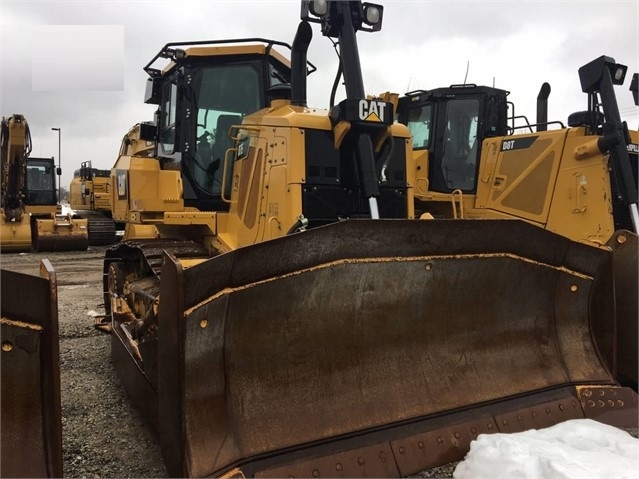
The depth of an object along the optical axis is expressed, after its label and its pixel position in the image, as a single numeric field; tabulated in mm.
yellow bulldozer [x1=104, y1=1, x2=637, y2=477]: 2270
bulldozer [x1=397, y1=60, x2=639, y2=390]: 6496
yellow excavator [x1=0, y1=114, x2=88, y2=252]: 13485
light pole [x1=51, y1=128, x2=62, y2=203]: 18391
